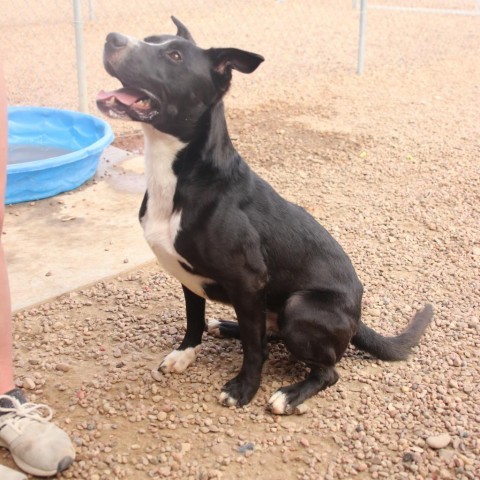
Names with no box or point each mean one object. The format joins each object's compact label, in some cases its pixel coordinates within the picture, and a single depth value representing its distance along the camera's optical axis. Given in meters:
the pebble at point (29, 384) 2.92
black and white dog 2.58
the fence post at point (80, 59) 5.95
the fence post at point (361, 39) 8.45
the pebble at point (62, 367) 3.05
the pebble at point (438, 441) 2.60
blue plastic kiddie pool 4.73
